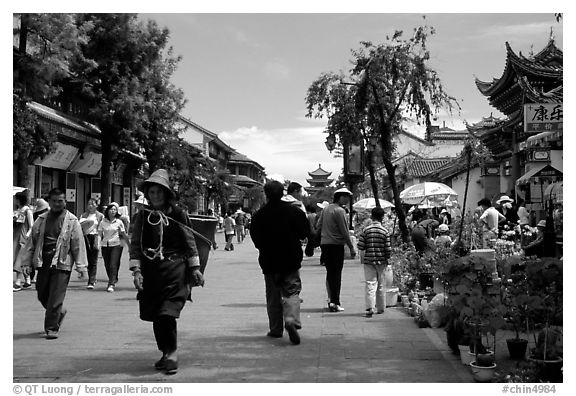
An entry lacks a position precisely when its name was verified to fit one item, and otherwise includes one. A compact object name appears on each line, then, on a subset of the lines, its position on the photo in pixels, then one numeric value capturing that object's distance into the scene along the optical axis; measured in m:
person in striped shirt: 8.84
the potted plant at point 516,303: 5.72
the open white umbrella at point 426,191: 20.03
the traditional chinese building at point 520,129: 16.78
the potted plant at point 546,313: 5.28
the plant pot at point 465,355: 5.92
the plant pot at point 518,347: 6.18
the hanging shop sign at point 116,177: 34.58
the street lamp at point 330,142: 22.61
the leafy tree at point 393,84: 17.22
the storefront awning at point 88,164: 28.59
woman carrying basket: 5.83
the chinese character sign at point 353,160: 21.25
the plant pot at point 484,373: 5.45
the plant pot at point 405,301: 9.64
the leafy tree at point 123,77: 25.39
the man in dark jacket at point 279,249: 7.31
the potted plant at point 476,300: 5.46
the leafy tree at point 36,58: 14.80
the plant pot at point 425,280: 9.85
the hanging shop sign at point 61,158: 25.11
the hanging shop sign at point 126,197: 36.75
